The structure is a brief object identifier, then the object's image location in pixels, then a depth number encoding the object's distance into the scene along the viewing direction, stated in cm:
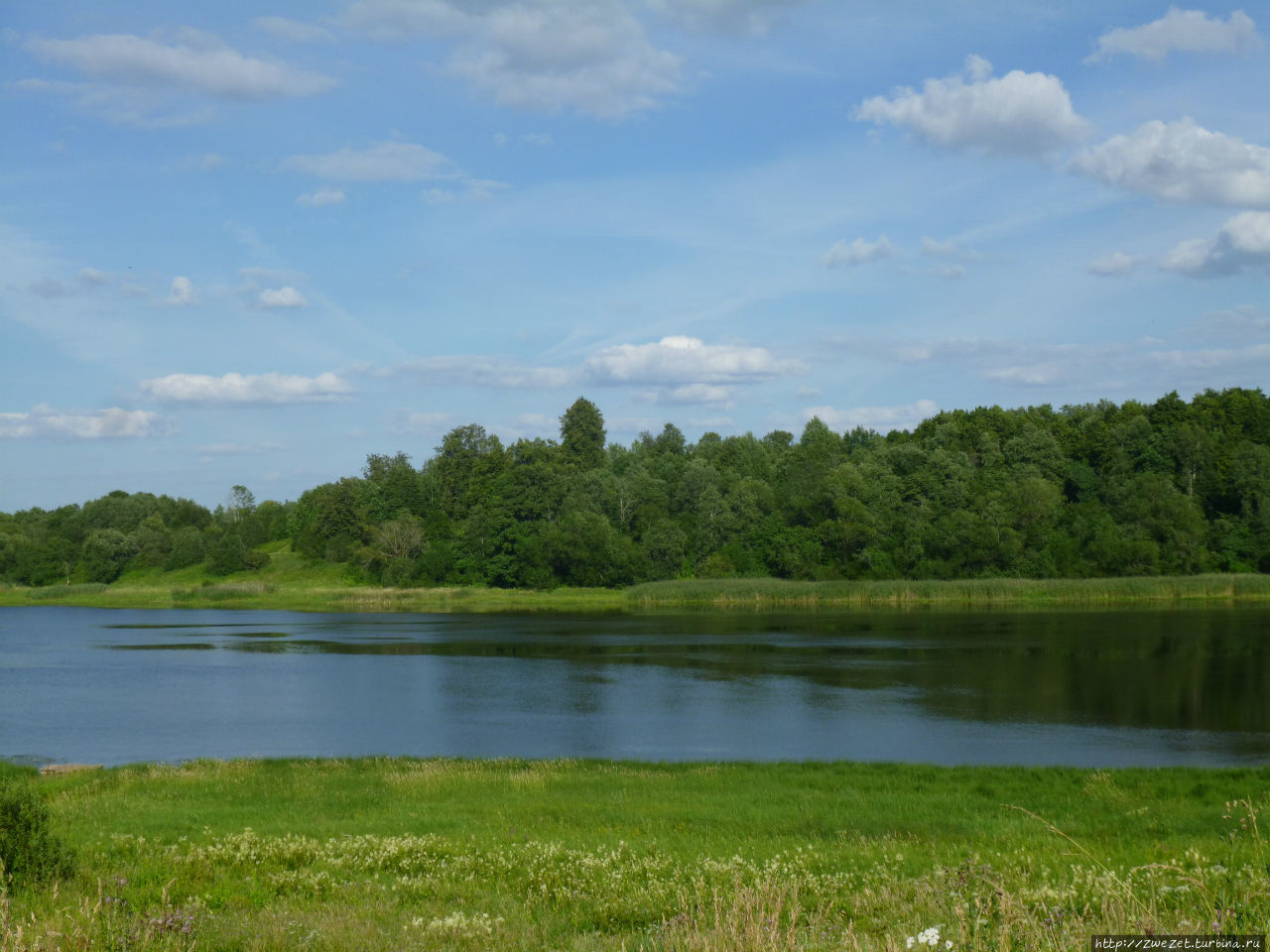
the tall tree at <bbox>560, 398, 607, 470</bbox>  13500
